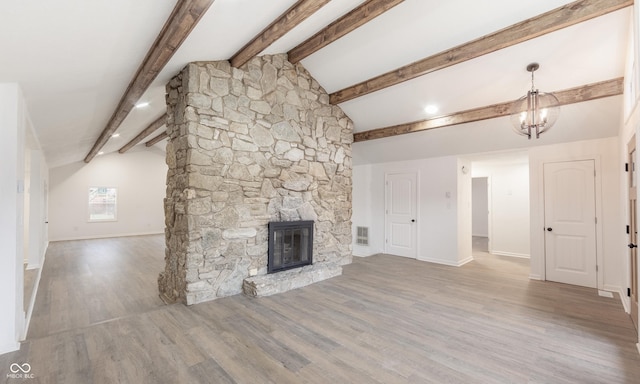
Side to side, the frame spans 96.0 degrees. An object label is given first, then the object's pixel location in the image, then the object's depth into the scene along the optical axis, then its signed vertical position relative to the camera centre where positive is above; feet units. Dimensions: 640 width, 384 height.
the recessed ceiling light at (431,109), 15.71 +4.72
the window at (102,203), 32.91 -0.83
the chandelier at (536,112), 9.45 +2.77
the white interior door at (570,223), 14.79 -1.55
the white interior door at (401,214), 21.70 -1.53
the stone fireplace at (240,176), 11.99 +0.95
